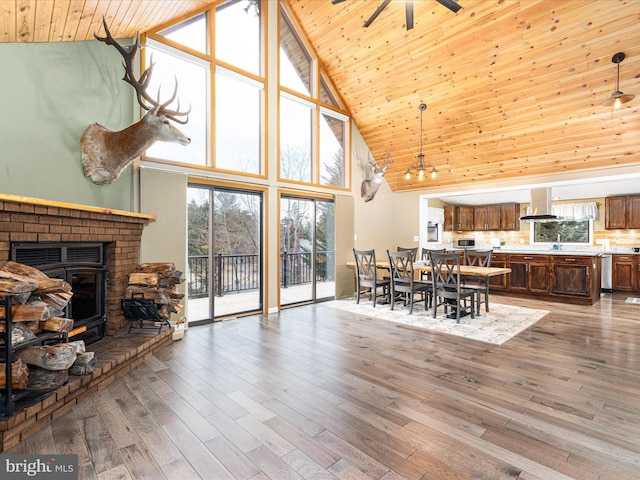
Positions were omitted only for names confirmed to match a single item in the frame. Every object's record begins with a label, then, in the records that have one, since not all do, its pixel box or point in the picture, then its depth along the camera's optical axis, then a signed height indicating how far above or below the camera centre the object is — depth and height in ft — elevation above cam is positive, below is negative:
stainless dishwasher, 24.09 -2.81
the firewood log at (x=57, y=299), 7.40 -1.45
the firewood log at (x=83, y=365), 7.98 -3.16
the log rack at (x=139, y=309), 11.43 -2.55
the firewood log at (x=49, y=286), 7.06 -1.09
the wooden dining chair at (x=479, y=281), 16.91 -2.62
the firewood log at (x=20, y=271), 7.01 -0.76
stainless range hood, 20.56 +1.98
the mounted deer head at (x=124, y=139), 10.98 +3.32
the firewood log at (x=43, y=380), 7.04 -3.12
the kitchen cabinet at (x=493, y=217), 29.68 +1.71
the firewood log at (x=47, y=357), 6.94 -2.57
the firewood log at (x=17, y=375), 6.43 -2.79
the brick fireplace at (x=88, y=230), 7.43 +0.16
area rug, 13.52 -4.00
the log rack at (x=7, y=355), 6.24 -2.29
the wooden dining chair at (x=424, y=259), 20.09 -1.55
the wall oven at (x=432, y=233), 29.71 +0.27
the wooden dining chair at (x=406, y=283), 16.84 -2.55
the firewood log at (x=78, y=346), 7.81 -2.67
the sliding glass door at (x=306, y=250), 19.21 -0.85
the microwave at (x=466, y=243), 29.35 -0.64
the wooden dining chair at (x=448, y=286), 15.14 -2.43
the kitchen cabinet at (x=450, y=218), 31.76 +1.73
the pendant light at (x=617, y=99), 12.16 +5.11
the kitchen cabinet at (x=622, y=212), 24.17 +1.77
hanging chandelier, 19.44 +4.72
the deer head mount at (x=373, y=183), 22.90 +3.73
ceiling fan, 10.61 +7.60
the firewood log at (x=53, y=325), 7.20 -1.95
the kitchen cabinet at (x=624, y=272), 23.40 -2.63
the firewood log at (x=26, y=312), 6.53 -1.53
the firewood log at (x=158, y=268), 12.09 -1.18
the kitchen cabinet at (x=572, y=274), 19.25 -2.31
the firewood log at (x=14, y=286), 6.28 -0.97
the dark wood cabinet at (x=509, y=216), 28.89 +1.75
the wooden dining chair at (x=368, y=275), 18.72 -2.30
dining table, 15.84 -1.72
